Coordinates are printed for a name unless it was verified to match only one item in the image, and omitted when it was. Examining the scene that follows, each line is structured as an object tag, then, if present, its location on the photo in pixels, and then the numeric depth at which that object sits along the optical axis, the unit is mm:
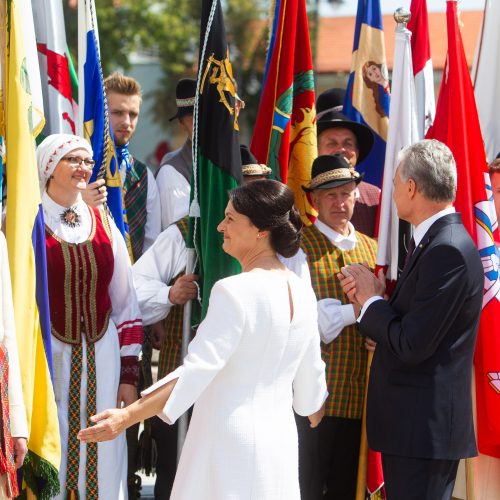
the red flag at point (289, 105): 12172
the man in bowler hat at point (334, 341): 11195
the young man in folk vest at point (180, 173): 12836
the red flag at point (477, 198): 10766
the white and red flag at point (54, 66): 11695
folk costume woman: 10242
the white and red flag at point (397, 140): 11156
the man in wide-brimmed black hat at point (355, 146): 12609
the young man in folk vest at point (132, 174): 12812
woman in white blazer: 7891
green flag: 10775
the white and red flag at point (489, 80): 13578
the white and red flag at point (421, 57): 13156
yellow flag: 9375
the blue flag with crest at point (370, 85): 13922
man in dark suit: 8953
